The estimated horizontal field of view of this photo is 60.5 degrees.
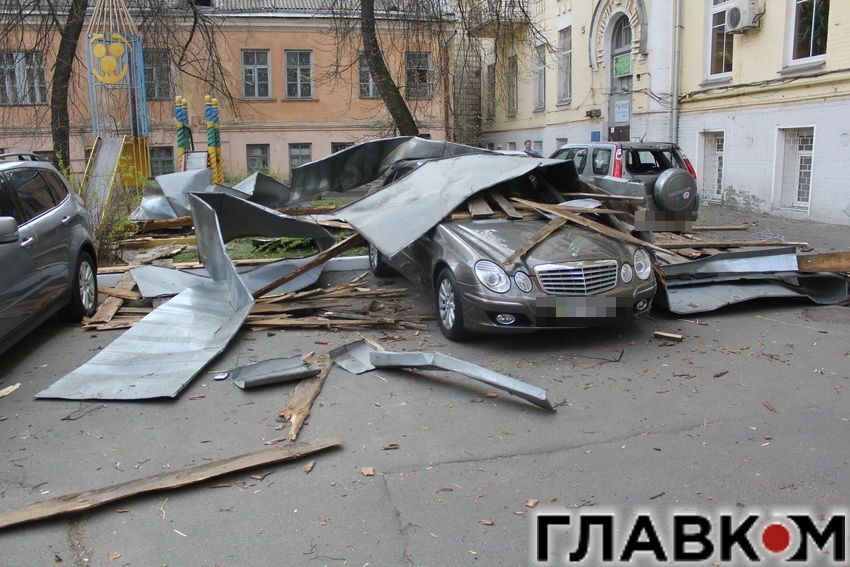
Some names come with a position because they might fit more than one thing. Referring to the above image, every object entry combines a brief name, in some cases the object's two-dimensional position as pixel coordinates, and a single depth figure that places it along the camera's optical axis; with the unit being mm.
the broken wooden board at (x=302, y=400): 5095
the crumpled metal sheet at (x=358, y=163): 10633
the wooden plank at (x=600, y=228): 7172
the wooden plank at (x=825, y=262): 7922
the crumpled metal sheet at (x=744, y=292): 7766
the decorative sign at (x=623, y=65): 22078
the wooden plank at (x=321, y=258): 8430
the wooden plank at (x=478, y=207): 7578
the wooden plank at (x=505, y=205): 7621
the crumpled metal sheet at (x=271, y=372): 5797
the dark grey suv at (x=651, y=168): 10992
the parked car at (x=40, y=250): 6097
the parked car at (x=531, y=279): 6461
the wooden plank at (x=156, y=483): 3844
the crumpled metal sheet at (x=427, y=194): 7410
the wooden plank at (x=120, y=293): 8891
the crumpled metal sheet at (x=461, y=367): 5223
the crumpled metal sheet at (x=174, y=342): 5684
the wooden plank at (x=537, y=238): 6629
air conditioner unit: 16531
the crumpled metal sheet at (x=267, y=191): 10906
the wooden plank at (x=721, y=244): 10141
